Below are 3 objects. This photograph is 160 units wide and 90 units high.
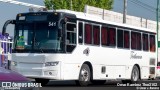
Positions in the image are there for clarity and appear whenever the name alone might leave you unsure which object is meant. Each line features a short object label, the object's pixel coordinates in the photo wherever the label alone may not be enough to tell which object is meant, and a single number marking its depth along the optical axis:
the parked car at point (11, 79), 10.04
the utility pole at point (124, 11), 41.22
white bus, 20.16
